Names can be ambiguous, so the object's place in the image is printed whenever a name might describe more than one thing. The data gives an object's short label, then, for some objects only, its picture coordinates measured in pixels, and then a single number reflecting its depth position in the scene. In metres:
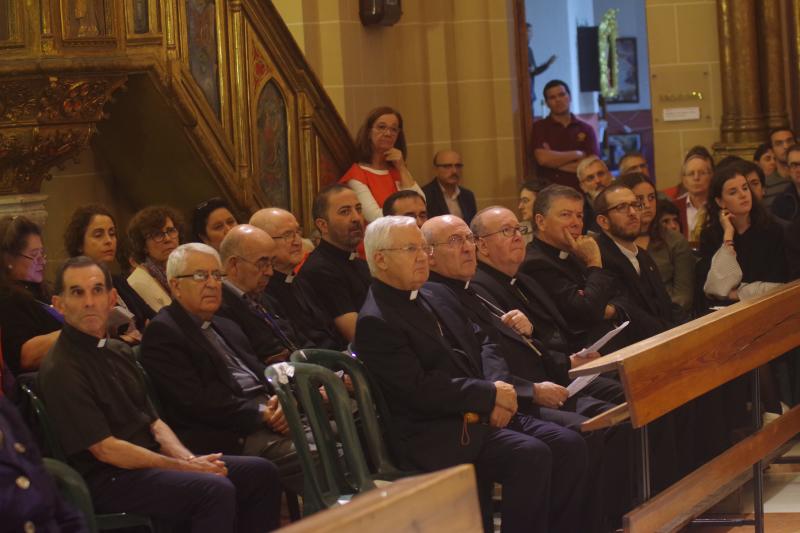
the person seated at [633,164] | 15.58
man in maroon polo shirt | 17.50
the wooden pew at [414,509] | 4.37
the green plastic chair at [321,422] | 7.96
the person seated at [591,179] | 14.91
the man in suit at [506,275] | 10.26
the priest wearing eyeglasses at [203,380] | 8.53
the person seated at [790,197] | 14.21
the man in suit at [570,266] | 10.88
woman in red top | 14.40
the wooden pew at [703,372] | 7.86
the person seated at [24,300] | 8.43
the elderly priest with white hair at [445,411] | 8.43
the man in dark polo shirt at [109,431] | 7.57
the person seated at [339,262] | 10.72
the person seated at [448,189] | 15.99
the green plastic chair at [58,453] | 7.56
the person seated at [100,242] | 10.04
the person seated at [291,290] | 10.44
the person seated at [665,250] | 12.97
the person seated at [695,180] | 14.96
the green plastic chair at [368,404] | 8.32
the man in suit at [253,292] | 9.68
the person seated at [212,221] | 11.71
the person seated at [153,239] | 10.49
